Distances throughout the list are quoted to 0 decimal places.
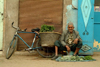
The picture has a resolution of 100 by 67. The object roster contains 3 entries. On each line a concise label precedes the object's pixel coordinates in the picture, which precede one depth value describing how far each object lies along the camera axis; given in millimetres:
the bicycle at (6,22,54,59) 5891
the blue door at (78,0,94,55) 6156
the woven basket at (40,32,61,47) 5773
